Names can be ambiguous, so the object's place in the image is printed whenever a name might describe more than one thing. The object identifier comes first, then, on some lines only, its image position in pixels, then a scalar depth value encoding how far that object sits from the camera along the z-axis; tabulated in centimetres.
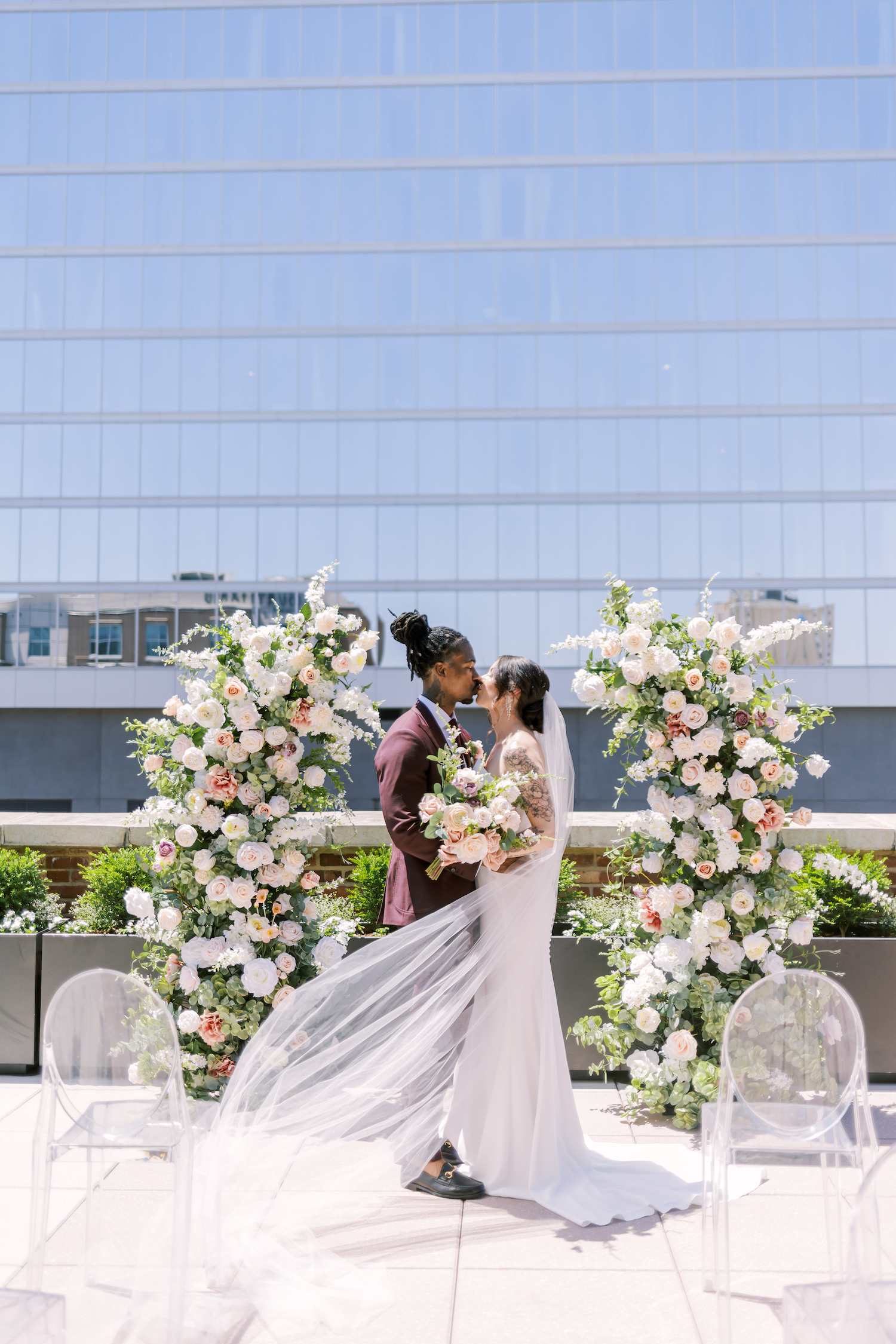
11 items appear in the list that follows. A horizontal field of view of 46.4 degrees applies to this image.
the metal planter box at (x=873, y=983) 572
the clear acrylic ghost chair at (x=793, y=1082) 338
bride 411
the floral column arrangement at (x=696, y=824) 518
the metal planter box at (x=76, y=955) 603
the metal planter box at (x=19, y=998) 599
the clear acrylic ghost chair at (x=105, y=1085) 326
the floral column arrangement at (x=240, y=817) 498
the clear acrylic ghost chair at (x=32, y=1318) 246
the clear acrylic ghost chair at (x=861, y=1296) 234
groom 450
